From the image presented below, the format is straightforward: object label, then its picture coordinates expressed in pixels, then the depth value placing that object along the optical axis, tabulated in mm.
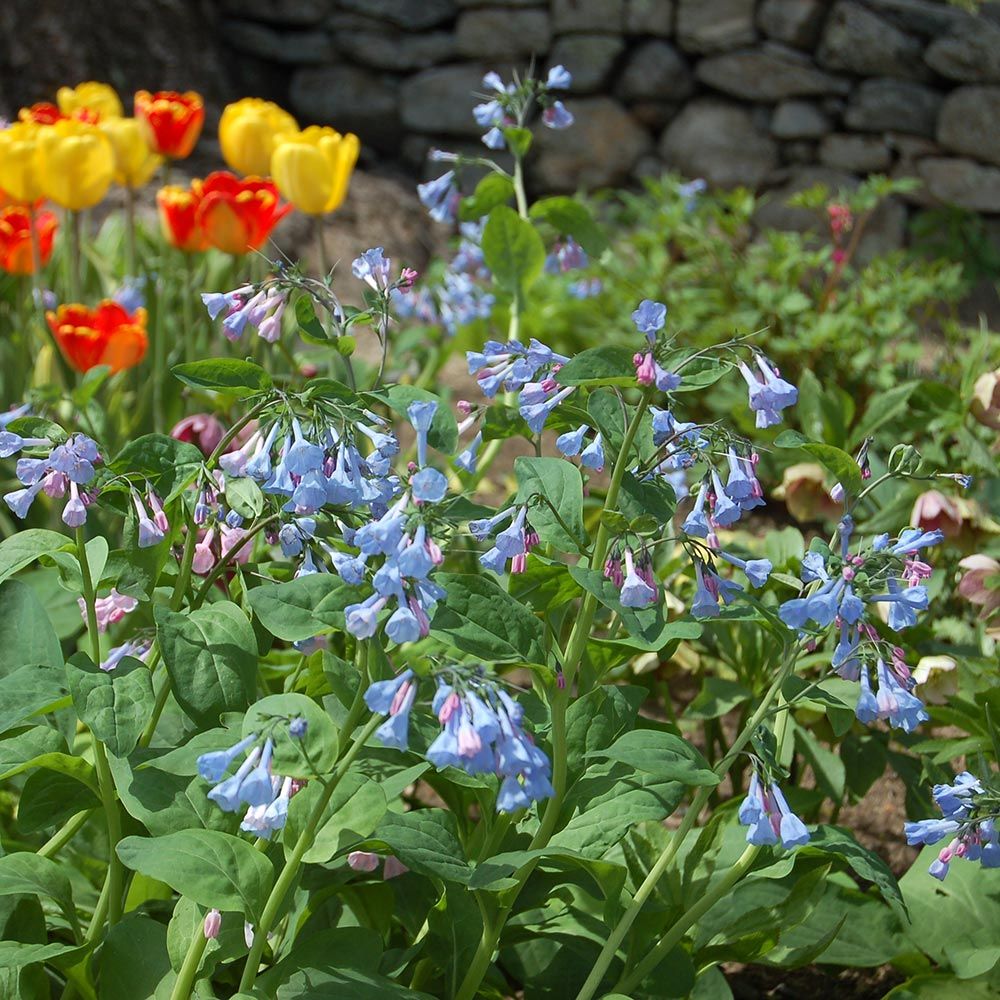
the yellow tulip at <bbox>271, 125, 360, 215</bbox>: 2061
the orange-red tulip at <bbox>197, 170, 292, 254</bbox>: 2088
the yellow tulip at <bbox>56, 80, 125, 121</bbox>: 2604
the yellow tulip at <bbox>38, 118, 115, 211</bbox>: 2051
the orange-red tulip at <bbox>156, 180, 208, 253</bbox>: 2174
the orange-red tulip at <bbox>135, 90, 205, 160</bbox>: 2354
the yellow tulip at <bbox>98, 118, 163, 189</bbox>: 2322
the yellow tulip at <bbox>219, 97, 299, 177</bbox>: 2307
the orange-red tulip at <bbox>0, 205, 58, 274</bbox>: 2252
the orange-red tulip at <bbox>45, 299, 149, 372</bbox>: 1996
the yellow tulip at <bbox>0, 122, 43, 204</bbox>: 2039
